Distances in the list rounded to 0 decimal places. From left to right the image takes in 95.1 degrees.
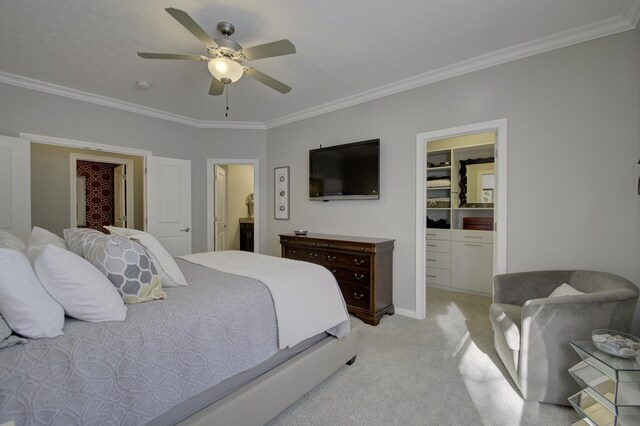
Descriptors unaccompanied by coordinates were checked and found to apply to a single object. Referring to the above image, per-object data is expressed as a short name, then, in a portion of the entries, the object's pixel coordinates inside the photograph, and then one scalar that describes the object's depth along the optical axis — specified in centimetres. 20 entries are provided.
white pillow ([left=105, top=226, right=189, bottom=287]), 171
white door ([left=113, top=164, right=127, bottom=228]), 520
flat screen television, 345
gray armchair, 167
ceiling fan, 192
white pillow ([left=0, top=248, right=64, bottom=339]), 102
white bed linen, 172
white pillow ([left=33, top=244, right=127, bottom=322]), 116
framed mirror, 426
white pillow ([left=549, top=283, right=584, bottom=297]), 196
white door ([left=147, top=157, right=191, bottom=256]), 400
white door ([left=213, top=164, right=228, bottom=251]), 480
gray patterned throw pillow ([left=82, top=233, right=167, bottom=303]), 139
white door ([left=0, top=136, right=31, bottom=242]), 293
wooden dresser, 305
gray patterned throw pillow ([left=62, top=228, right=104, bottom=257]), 158
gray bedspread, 91
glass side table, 134
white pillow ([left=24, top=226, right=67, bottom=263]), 140
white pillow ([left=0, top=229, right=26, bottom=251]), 142
